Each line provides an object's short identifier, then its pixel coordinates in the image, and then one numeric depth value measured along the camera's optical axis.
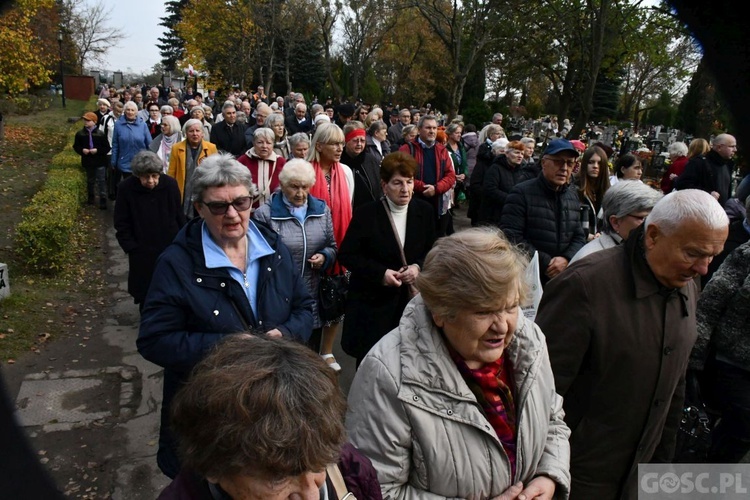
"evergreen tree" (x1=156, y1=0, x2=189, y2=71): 64.50
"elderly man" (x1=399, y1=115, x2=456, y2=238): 7.40
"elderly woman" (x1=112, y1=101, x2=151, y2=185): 9.75
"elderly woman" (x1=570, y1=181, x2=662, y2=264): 3.33
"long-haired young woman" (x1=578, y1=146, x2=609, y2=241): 5.52
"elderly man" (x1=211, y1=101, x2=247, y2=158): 9.43
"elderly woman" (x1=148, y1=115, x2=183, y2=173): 7.98
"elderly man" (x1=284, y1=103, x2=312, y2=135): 11.84
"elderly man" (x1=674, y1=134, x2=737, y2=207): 7.62
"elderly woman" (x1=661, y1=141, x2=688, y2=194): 9.13
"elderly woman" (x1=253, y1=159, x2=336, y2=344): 4.23
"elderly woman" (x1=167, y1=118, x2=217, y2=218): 6.64
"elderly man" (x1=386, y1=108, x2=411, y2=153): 10.89
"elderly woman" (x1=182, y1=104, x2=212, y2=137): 10.12
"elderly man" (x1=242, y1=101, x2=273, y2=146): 10.18
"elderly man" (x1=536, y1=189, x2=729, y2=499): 2.47
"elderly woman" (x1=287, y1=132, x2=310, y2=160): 5.85
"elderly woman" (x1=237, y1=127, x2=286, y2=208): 5.96
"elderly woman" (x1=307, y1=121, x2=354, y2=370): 5.14
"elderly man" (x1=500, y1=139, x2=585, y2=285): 4.34
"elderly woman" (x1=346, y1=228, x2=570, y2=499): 1.92
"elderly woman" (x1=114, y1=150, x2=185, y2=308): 5.39
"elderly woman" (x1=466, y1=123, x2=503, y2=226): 7.95
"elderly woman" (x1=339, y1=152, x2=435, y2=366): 3.95
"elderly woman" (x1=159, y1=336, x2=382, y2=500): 1.36
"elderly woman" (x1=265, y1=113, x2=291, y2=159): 7.44
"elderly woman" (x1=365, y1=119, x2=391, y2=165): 7.65
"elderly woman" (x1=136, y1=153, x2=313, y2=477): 2.60
